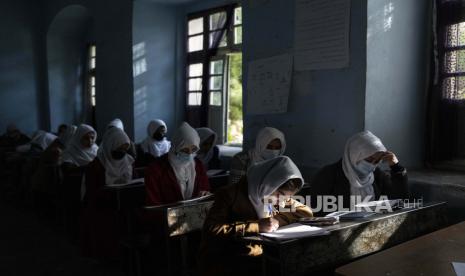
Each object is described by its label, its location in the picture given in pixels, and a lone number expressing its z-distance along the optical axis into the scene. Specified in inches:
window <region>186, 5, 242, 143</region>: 200.1
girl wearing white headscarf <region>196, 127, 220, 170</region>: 170.6
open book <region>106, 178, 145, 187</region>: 120.9
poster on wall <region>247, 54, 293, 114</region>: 138.1
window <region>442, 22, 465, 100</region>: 114.0
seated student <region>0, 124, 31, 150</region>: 288.8
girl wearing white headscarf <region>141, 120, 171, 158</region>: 208.6
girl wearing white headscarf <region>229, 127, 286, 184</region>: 135.2
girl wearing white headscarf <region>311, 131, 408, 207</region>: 103.2
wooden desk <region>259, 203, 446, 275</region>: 66.4
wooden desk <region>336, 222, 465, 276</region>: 58.6
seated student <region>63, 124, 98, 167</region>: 186.5
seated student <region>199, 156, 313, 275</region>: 76.0
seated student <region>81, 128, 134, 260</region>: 131.3
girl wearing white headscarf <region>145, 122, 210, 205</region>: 116.8
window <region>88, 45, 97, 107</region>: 334.0
